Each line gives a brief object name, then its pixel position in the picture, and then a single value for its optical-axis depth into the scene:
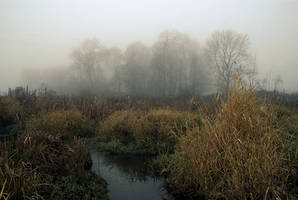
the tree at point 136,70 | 32.84
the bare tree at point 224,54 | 27.36
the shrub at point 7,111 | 8.70
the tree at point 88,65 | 36.19
